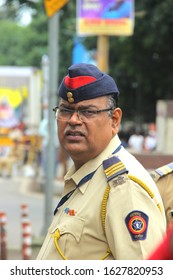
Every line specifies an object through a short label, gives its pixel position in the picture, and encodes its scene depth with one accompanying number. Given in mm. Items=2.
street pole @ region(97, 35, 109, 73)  22238
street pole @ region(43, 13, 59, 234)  12046
